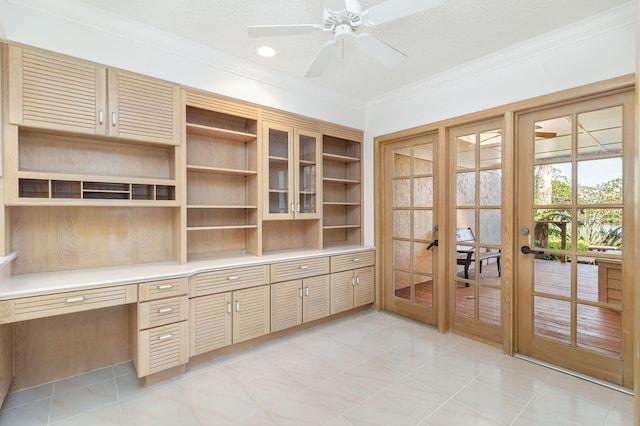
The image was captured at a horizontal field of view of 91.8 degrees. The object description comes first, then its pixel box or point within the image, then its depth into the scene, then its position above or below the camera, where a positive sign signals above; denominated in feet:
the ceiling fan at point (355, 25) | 5.50 +3.63
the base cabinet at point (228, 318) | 8.20 -3.03
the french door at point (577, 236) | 7.37 -0.66
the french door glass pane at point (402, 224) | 11.96 -0.51
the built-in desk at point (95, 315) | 6.28 -2.55
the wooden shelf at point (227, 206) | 8.80 +0.15
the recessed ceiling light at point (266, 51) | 8.76 +4.62
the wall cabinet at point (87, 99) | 6.63 +2.67
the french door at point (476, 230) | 9.50 -0.63
